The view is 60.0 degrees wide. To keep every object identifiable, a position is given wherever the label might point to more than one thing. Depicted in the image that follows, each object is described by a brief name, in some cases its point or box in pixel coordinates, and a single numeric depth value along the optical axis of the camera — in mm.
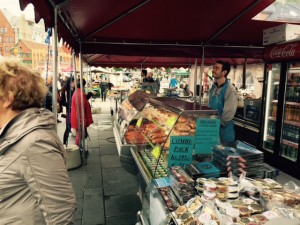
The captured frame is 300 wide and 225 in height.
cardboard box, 4902
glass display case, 2926
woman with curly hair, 1455
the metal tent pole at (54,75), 2957
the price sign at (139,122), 4384
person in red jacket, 6258
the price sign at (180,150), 2779
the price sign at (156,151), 3346
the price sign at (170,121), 3264
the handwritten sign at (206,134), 2908
